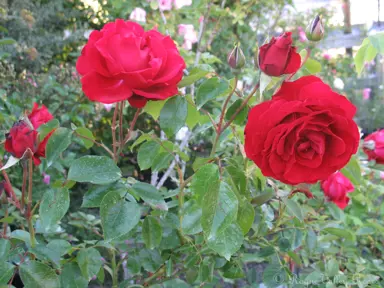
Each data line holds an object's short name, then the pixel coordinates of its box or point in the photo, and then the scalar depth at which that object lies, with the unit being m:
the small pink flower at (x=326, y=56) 4.17
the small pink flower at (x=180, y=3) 1.82
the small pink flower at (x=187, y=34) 1.91
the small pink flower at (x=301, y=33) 3.40
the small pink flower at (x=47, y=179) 1.58
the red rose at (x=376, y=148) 0.94
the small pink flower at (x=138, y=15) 1.92
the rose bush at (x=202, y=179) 0.51
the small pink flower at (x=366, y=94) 4.40
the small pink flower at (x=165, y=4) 1.79
